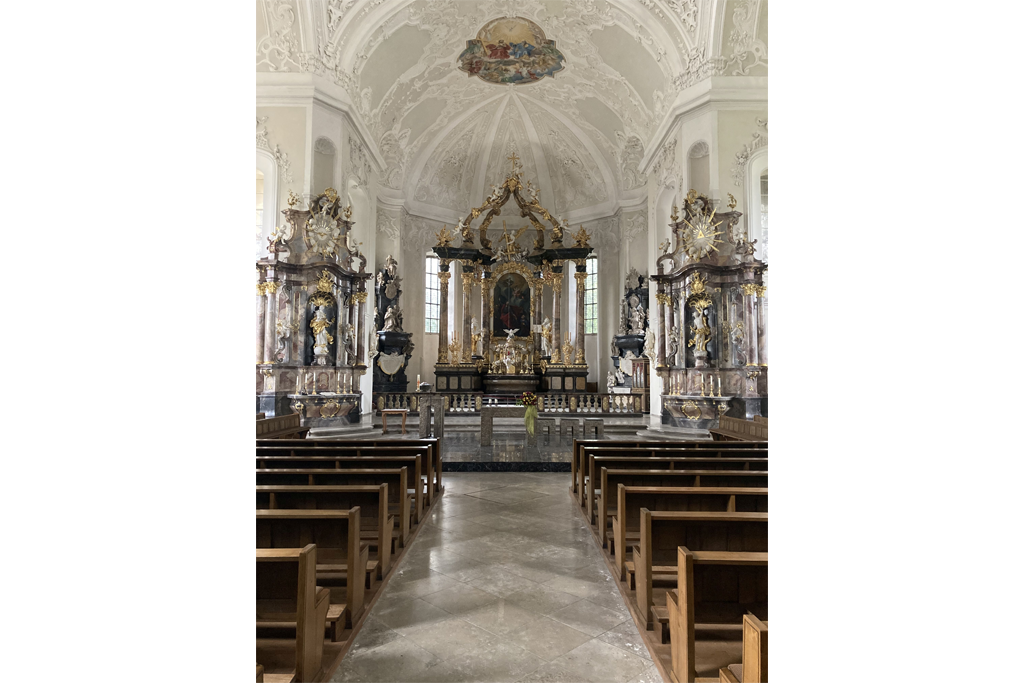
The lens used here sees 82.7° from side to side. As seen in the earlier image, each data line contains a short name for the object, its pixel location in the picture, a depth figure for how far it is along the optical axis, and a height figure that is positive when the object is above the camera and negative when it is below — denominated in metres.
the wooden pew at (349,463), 4.96 -0.88
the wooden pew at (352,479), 4.32 -0.88
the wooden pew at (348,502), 3.58 -0.89
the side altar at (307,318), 11.58 +0.93
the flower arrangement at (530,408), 9.89 -0.77
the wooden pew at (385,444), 6.46 -0.92
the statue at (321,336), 11.83 +0.57
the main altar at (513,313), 18.97 +1.73
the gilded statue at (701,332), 11.71 +0.59
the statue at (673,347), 12.19 +0.31
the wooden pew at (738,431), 8.04 -1.05
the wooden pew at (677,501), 3.59 -0.90
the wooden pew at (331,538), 2.95 -0.93
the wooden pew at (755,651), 1.65 -0.85
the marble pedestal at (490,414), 10.19 -0.91
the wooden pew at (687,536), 2.95 -0.92
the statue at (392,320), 16.84 +1.25
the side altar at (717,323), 11.55 +0.77
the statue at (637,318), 17.48 +1.33
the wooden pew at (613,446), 6.30 -0.95
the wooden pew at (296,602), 2.26 -1.00
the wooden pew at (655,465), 4.99 -0.92
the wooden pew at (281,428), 8.04 -0.96
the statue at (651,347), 13.43 +0.34
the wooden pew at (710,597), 2.30 -1.00
